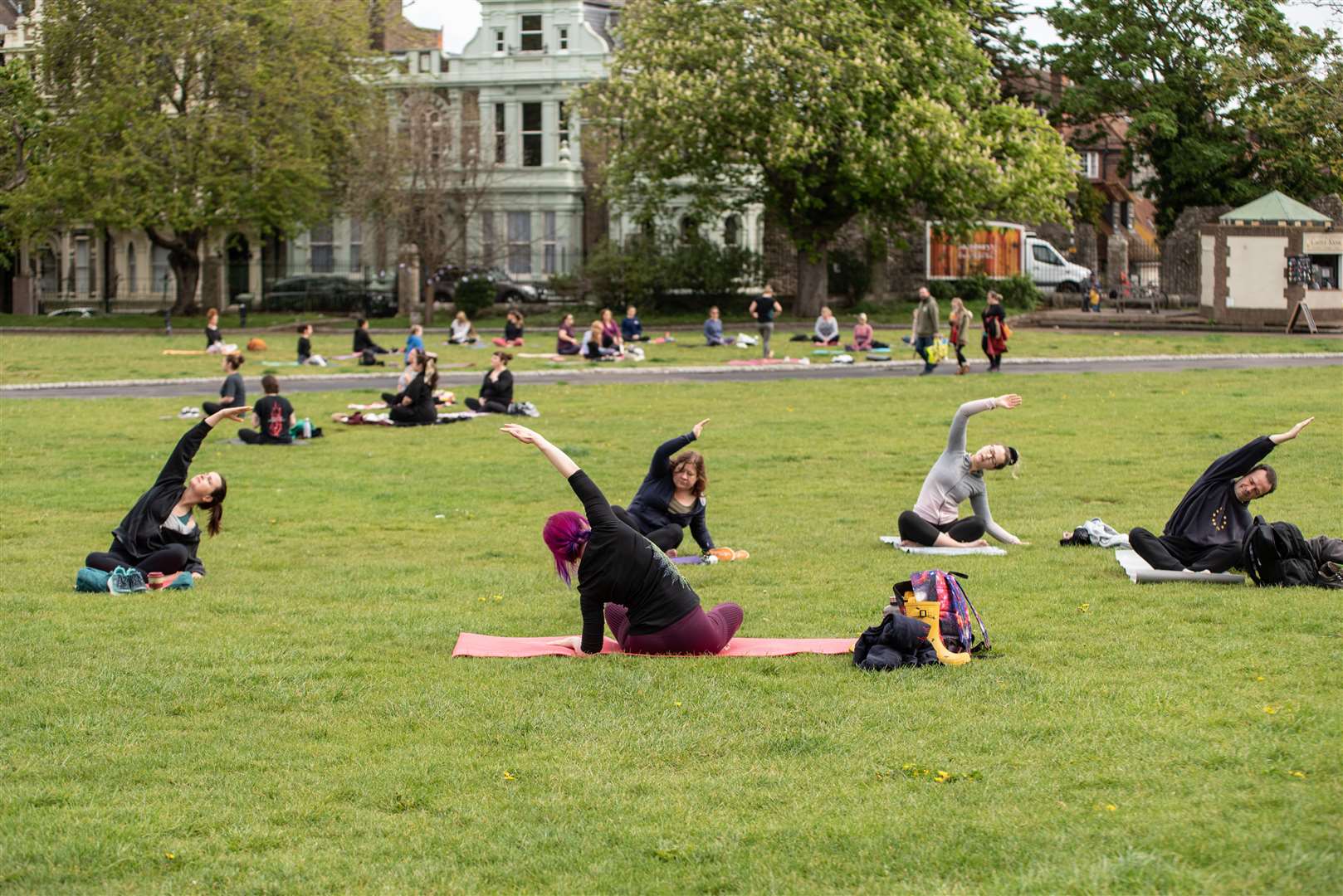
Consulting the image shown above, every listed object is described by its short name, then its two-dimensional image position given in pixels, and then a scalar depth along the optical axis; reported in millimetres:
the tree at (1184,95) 56969
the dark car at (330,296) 61312
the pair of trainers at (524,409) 25562
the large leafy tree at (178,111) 53188
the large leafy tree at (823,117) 47156
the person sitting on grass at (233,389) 22531
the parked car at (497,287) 61531
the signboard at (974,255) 57062
